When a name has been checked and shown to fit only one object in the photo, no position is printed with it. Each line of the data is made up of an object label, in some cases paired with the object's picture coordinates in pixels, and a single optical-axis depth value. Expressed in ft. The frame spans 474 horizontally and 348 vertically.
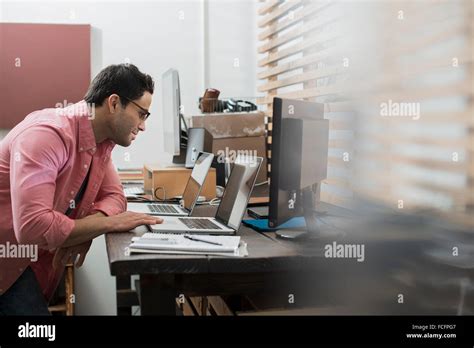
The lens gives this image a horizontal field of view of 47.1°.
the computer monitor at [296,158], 3.79
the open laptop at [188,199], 5.89
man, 4.06
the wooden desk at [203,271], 3.45
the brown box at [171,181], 7.13
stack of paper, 3.61
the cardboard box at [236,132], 8.32
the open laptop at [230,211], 4.50
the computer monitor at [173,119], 7.06
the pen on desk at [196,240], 3.86
